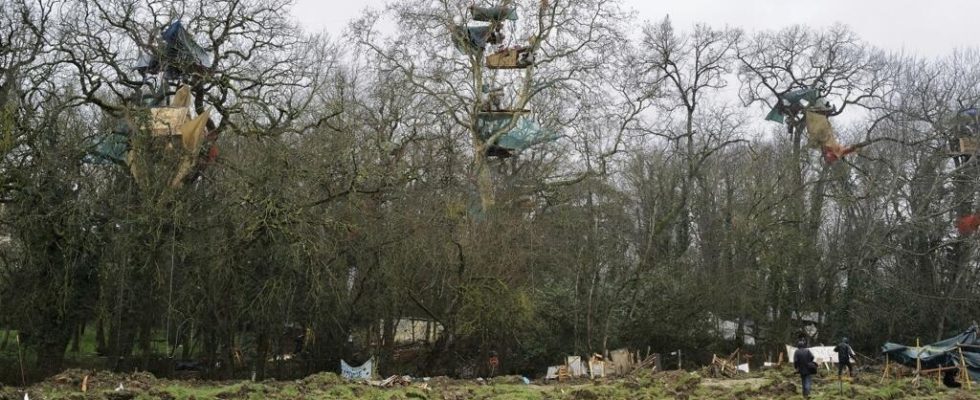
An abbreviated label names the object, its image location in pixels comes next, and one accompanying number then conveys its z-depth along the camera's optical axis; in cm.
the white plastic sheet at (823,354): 2570
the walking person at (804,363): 1822
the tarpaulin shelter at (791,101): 3434
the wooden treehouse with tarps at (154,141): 2181
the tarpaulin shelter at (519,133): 3122
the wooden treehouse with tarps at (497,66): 3077
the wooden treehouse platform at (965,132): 3086
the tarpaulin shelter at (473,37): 3125
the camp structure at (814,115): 3306
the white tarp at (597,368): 2680
